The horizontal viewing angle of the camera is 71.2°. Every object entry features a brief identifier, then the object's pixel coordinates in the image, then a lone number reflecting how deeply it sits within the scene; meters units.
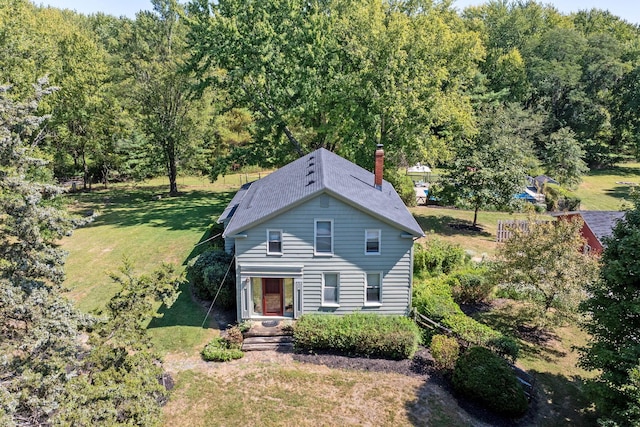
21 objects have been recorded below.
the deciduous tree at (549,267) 18.98
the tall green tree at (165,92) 40.81
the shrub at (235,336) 18.89
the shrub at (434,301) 19.96
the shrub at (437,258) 24.69
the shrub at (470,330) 18.41
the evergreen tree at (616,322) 13.31
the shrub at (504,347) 17.69
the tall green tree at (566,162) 46.59
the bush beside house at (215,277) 21.83
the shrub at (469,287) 23.22
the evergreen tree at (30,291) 10.26
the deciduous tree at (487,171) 32.91
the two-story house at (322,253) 19.50
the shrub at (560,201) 40.59
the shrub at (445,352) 17.70
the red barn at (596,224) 27.05
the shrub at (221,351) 18.31
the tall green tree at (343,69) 32.38
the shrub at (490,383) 15.41
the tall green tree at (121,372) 11.07
